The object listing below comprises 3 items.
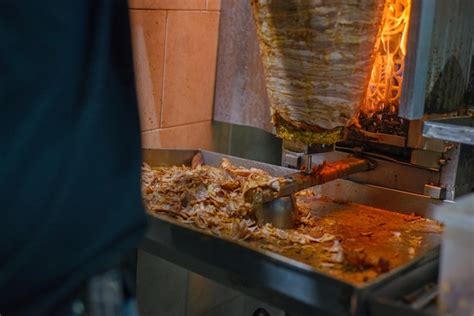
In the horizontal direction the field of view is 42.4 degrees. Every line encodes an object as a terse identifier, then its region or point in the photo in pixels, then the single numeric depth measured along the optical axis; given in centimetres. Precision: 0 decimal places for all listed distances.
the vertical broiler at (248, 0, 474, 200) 138
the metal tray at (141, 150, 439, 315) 110
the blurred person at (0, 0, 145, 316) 83
